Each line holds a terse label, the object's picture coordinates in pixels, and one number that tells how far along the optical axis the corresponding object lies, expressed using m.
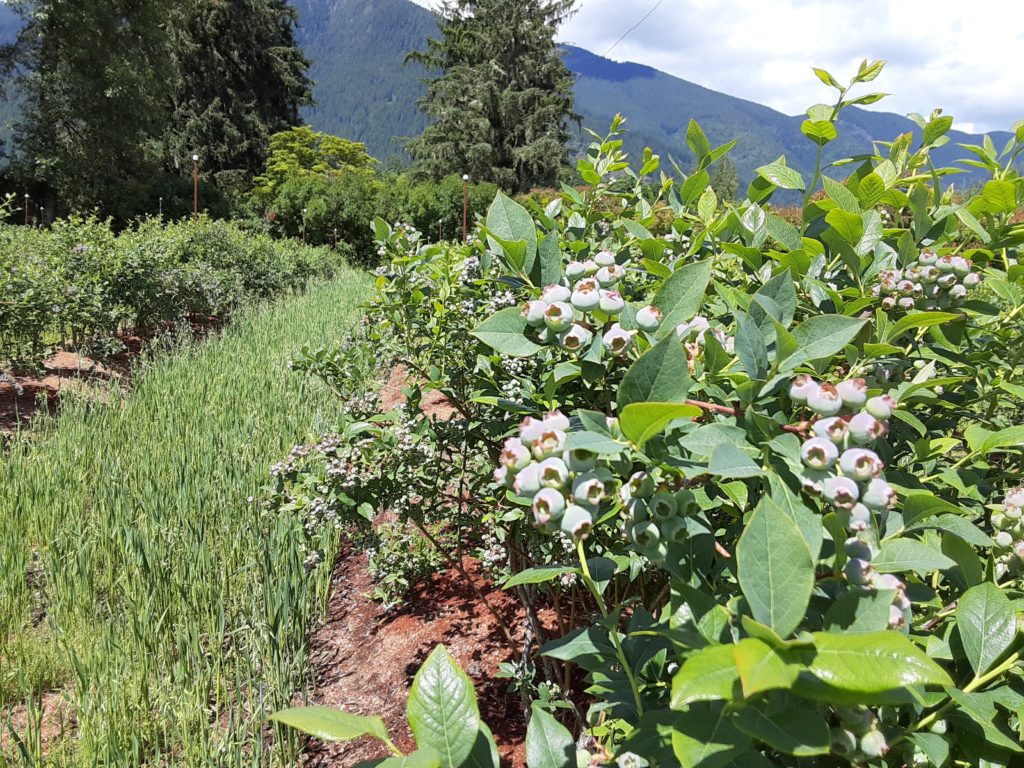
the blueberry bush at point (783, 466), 0.34
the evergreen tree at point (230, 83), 20.61
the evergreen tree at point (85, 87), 12.73
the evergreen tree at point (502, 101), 19.30
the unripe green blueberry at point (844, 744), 0.39
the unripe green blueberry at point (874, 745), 0.38
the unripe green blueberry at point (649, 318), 0.52
